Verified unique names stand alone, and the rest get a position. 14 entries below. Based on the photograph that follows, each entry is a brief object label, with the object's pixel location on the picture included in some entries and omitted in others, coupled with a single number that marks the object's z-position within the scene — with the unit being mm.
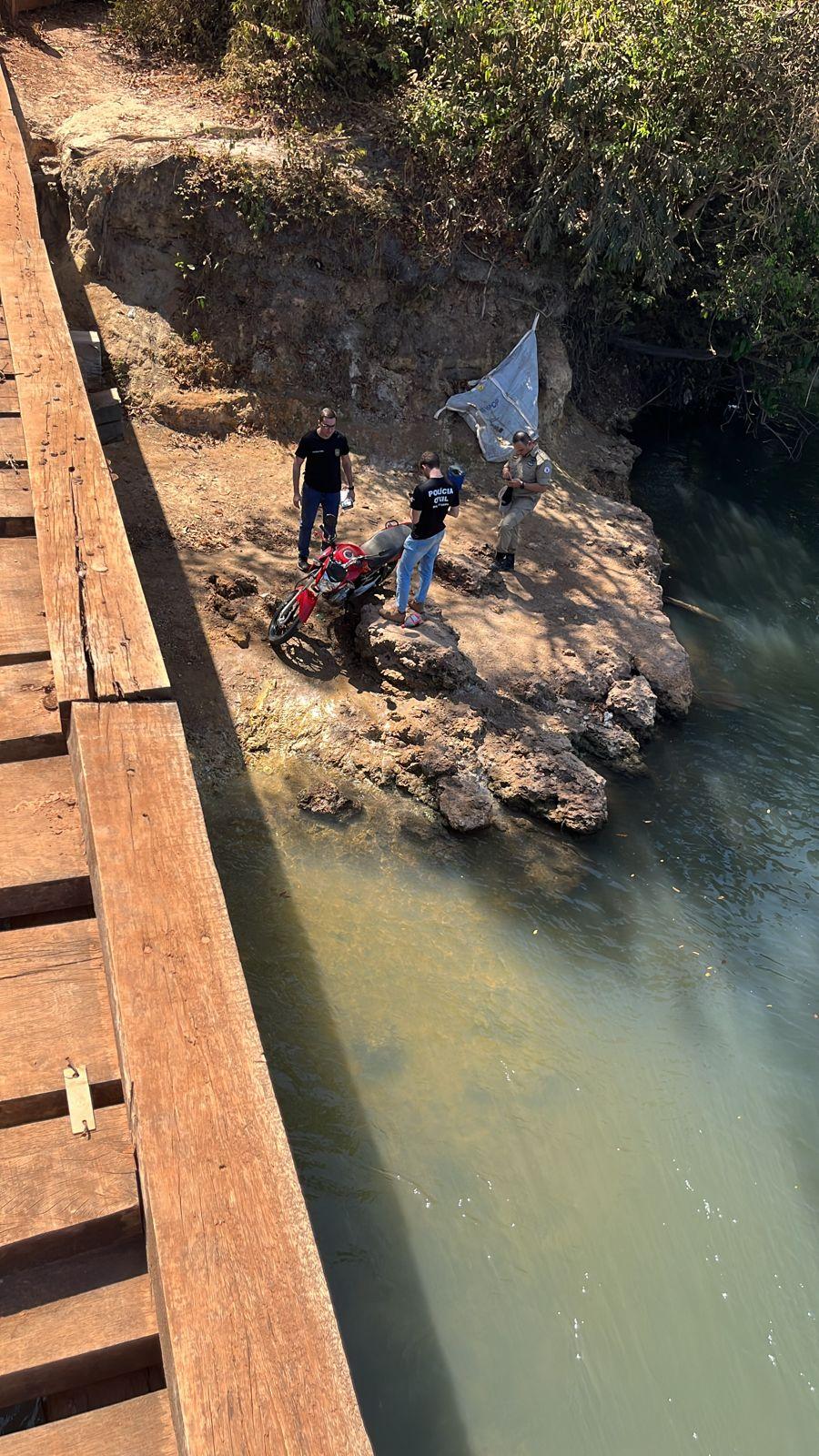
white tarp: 11258
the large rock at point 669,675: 8781
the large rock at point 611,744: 8070
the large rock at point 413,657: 7582
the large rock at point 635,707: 8336
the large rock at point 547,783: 7164
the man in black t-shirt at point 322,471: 7926
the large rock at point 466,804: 6820
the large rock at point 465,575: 9164
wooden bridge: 1861
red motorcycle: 7547
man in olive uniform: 9328
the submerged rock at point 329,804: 6641
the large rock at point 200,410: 9711
